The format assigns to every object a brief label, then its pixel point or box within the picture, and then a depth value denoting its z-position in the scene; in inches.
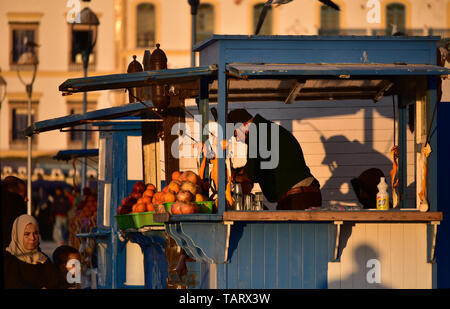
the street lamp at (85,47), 1119.8
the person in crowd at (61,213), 1407.5
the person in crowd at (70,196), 1433.3
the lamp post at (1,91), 2210.3
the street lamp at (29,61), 1182.3
